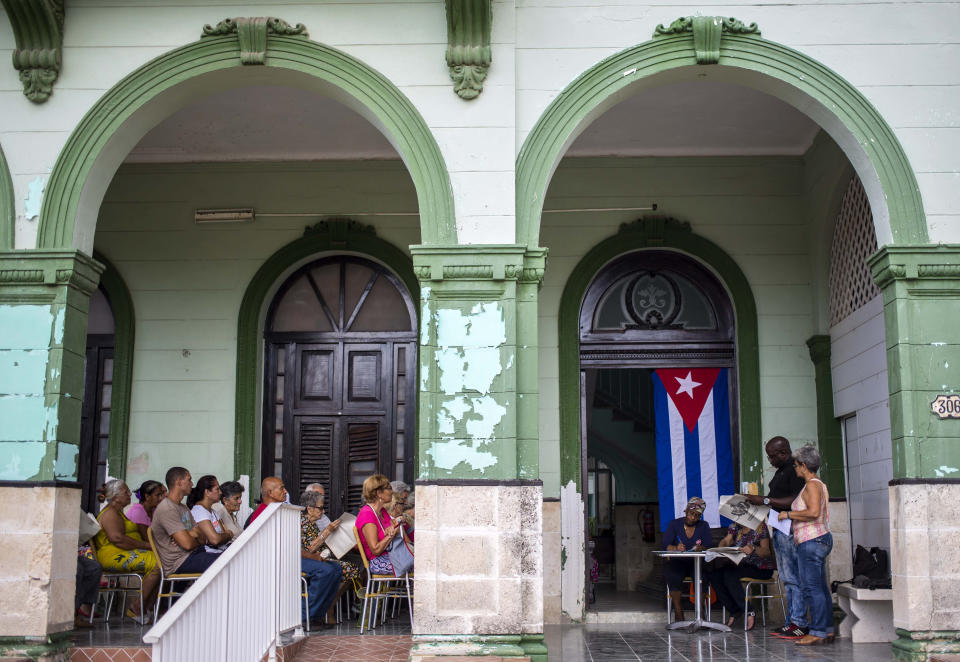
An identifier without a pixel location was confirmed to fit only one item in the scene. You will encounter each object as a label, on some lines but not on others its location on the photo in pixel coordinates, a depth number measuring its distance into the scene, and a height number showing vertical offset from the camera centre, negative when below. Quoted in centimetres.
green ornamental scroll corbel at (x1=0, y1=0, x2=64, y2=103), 679 +302
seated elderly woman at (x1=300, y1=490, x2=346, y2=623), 745 -53
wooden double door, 938 +116
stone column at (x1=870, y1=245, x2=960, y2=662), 622 +36
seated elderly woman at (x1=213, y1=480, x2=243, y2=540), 780 +2
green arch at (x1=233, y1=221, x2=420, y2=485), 928 +220
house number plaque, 641 +60
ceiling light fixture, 951 +267
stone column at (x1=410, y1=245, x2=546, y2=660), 614 +28
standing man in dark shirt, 740 -26
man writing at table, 842 -29
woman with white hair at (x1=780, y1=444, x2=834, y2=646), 714 -26
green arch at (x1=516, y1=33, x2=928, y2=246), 670 +261
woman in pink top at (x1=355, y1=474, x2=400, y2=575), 757 -16
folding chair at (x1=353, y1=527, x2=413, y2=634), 740 -66
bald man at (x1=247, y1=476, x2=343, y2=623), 742 -53
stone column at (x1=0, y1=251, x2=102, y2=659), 617 +41
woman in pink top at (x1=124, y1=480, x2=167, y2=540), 821 -2
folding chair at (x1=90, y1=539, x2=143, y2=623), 750 -64
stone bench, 737 -84
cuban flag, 923 +59
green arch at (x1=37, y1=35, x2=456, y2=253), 666 +258
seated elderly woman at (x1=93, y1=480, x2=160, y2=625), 748 -35
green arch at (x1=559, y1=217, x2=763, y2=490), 904 +165
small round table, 784 -77
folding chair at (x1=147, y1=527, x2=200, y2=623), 696 -51
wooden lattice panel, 829 +207
